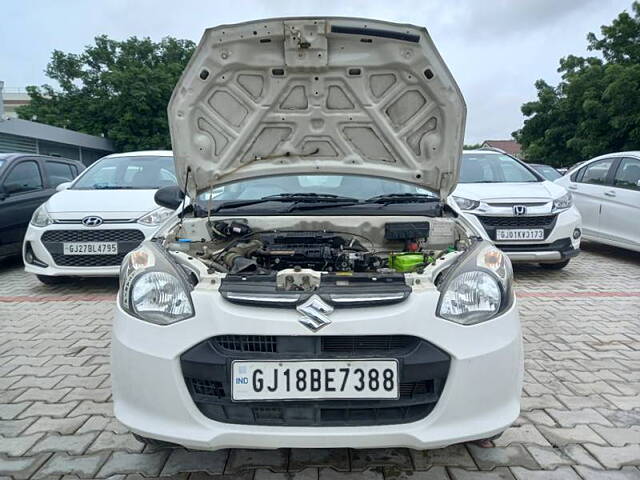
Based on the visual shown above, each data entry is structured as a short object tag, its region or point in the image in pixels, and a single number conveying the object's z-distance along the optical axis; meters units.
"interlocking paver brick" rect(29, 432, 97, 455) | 2.30
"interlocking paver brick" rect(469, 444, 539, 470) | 2.16
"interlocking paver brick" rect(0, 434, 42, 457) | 2.29
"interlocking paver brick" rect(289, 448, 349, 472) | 2.15
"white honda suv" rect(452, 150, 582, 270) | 5.47
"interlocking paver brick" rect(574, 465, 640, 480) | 2.05
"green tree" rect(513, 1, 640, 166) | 17.25
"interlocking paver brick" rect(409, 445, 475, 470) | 2.17
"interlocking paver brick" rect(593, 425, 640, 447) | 2.34
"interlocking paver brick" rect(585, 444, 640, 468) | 2.16
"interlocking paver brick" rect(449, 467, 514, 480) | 2.06
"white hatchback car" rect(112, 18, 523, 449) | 1.78
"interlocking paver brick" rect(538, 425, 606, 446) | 2.34
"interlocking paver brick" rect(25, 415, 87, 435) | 2.49
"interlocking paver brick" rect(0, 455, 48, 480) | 2.12
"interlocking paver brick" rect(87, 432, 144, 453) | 2.32
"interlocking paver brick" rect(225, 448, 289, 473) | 2.15
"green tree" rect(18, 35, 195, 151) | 27.81
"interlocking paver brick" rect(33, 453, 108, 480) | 2.11
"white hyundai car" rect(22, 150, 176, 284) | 5.07
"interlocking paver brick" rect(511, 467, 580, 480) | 2.05
